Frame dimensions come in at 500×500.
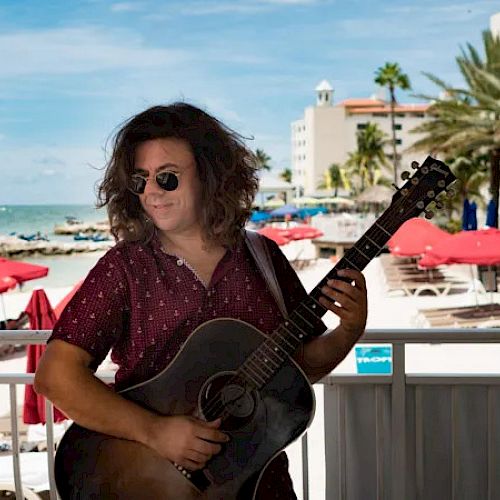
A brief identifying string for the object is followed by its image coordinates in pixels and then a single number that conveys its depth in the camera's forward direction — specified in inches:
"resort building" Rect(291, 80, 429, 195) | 2301.9
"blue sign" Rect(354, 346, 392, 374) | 339.9
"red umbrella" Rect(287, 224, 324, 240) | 912.9
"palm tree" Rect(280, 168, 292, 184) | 2563.2
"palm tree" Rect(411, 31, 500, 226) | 794.8
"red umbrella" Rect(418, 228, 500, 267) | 447.8
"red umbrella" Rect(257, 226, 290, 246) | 785.5
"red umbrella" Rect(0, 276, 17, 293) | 395.4
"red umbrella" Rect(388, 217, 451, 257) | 615.3
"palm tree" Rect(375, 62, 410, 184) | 1550.2
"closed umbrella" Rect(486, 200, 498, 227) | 697.6
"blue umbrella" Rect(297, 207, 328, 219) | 1782.0
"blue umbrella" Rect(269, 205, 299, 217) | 1614.2
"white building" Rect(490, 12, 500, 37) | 1086.6
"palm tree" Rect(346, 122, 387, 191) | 2110.0
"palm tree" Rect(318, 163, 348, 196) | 2356.1
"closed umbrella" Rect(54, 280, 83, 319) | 271.5
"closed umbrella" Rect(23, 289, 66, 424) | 154.9
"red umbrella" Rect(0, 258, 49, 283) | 407.8
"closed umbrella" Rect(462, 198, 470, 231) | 679.3
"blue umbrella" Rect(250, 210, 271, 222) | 1594.5
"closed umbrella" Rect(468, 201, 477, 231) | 666.8
